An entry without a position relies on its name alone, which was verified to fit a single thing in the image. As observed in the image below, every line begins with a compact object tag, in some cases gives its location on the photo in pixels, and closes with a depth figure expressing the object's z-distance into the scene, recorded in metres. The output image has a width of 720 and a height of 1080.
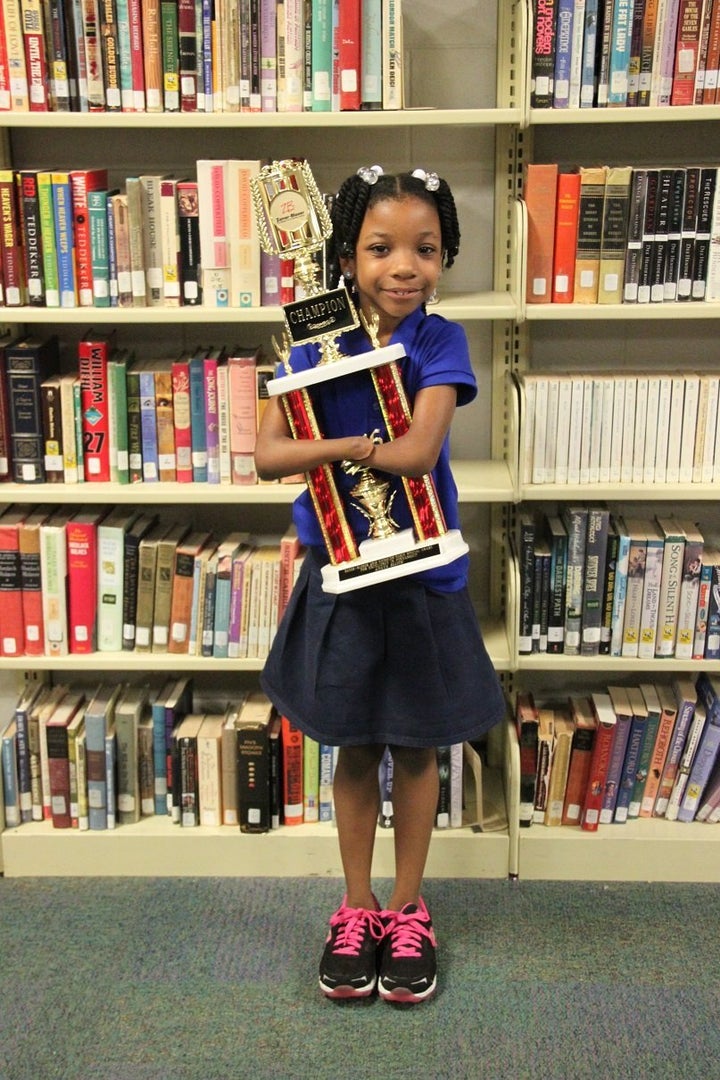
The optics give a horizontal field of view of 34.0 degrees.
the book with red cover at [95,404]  2.29
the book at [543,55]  2.09
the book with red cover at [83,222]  2.19
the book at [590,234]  2.17
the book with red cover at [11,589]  2.38
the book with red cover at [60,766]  2.46
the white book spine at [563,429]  2.26
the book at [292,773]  2.44
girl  1.73
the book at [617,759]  2.41
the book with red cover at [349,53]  2.09
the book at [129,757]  2.46
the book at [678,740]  2.42
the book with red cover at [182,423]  2.31
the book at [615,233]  2.16
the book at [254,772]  2.42
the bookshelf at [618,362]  2.28
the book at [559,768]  2.44
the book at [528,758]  2.44
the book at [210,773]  2.46
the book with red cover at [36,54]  2.12
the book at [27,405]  2.30
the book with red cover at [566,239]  2.17
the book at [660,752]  2.42
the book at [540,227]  2.16
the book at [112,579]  2.39
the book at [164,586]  2.39
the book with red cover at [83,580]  2.38
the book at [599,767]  2.40
